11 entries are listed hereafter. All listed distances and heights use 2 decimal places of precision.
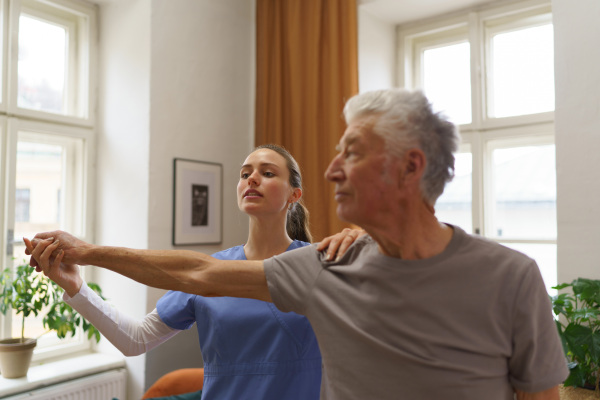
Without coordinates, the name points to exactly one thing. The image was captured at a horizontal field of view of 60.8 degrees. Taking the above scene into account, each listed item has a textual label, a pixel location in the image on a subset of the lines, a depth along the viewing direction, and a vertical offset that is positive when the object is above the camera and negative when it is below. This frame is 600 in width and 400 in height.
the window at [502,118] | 3.12 +0.64
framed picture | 3.17 +0.12
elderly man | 0.89 -0.13
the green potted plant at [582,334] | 2.03 -0.45
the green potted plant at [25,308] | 2.58 -0.45
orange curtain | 3.29 +0.93
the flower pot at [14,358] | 2.59 -0.70
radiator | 2.63 -0.91
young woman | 1.40 -0.32
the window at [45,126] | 2.88 +0.56
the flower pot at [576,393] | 1.97 -0.68
